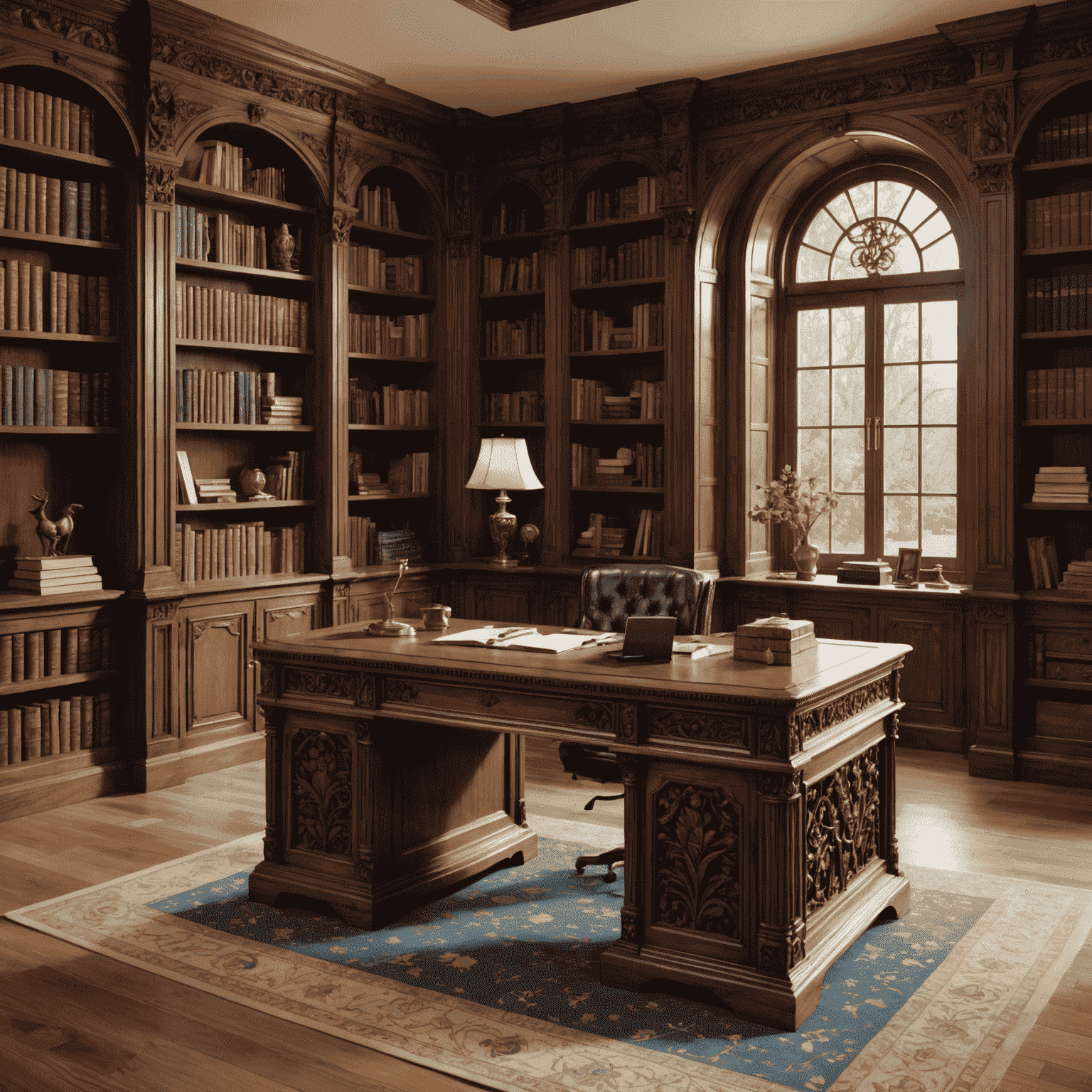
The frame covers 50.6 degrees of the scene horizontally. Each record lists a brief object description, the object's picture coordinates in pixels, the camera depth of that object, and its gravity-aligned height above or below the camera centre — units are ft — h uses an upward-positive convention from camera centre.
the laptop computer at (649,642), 11.02 -1.18
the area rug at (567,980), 8.80 -4.11
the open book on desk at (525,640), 11.91 -1.29
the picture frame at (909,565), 19.57 -0.78
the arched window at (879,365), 20.26 +2.77
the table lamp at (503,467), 18.11 +0.81
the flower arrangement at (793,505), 20.25 +0.25
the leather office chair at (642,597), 14.01 -0.98
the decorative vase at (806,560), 20.24 -0.71
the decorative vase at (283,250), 19.45 +4.54
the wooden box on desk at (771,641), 10.93 -1.17
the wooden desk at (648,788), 9.64 -2.58
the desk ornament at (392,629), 12.76 -1.23
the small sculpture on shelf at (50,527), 16.15 -0.13
